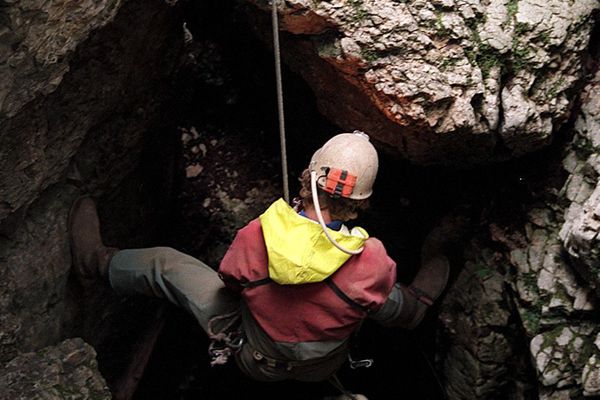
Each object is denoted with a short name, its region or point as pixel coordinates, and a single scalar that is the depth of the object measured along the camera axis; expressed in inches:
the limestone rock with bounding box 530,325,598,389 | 121.4
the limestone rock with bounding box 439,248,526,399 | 136.9
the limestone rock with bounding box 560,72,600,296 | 111.3
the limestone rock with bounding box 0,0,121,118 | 87.9
